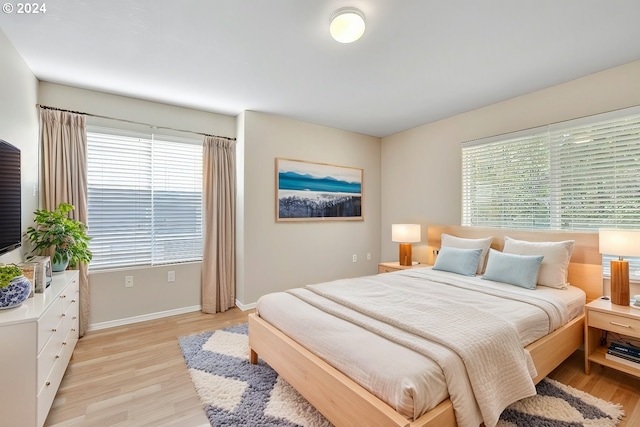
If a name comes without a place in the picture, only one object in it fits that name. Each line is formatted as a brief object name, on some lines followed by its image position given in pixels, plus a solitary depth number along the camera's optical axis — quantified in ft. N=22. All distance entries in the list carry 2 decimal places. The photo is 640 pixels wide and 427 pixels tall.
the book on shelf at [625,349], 7.11
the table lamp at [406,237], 13.16
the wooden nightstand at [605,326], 6.88
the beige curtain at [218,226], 12.29
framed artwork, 13.35
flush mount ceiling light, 6.12
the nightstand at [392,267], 12.84
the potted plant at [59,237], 8.32
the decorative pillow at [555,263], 8.70
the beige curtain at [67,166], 9.41
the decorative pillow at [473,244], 10.68
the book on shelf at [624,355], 7.03
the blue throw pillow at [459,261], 10.36
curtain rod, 9.48
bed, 4.37
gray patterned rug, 5.86
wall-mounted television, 6.30
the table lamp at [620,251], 7.25
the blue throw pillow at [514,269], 8.71
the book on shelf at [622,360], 6.98
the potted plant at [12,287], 5.55
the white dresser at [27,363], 5.08
